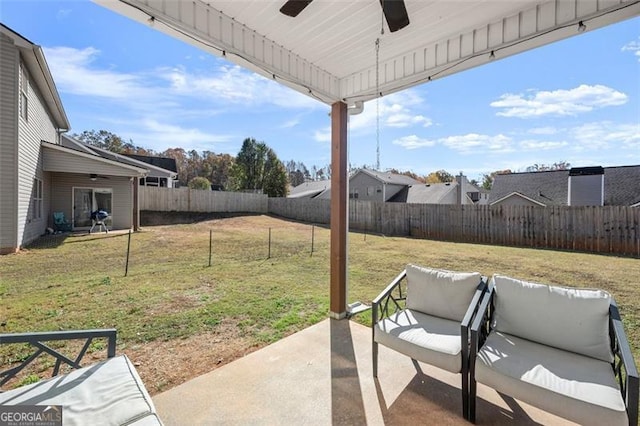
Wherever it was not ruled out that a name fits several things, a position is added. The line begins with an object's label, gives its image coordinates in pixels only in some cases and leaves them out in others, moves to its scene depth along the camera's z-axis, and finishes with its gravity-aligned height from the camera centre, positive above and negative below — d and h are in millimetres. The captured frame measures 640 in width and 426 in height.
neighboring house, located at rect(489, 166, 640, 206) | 13656 +1255
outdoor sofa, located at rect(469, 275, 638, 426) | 1447 -898
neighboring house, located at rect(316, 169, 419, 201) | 22344 +2097
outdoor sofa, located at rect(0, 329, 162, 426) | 1250 -871
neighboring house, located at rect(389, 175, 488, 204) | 20109 +1355
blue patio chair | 9945 -446
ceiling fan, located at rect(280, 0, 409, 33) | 1907 +1371
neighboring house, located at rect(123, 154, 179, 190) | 18250 +2446
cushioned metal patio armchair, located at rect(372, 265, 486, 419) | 1901 -880
